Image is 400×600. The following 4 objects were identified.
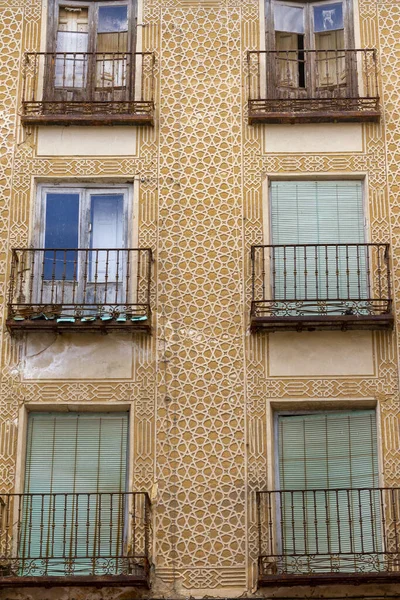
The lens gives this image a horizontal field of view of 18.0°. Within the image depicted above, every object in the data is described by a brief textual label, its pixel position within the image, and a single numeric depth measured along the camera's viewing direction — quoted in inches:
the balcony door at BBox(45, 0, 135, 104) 714.2
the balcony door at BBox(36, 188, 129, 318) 673.0
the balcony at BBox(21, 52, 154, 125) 698.8
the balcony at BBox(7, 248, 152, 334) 655.1
